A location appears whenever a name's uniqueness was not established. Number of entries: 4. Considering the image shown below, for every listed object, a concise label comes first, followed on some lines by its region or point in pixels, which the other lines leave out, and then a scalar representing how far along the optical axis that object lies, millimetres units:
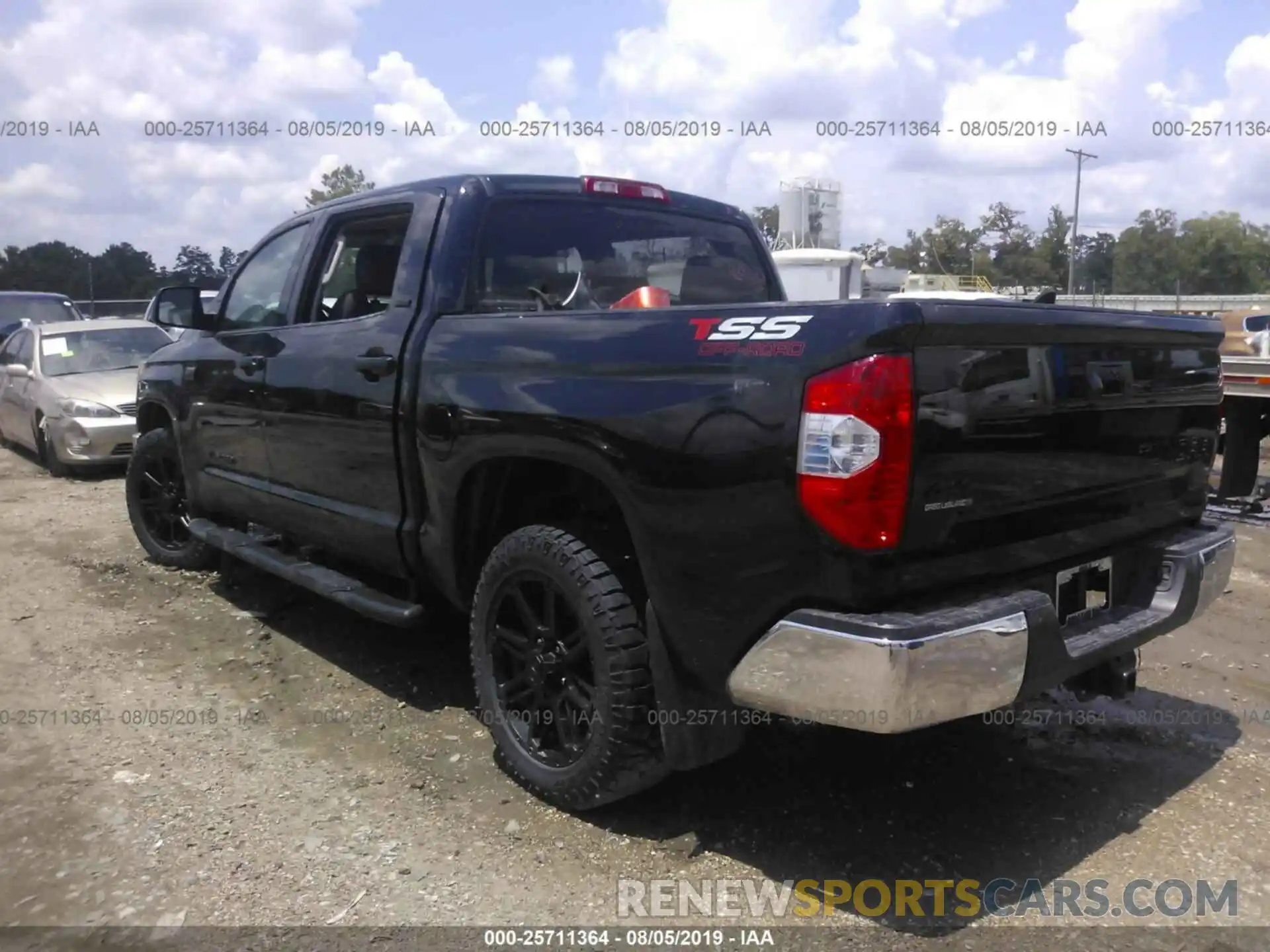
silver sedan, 9586
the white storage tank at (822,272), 20625
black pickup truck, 2533
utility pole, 34281
